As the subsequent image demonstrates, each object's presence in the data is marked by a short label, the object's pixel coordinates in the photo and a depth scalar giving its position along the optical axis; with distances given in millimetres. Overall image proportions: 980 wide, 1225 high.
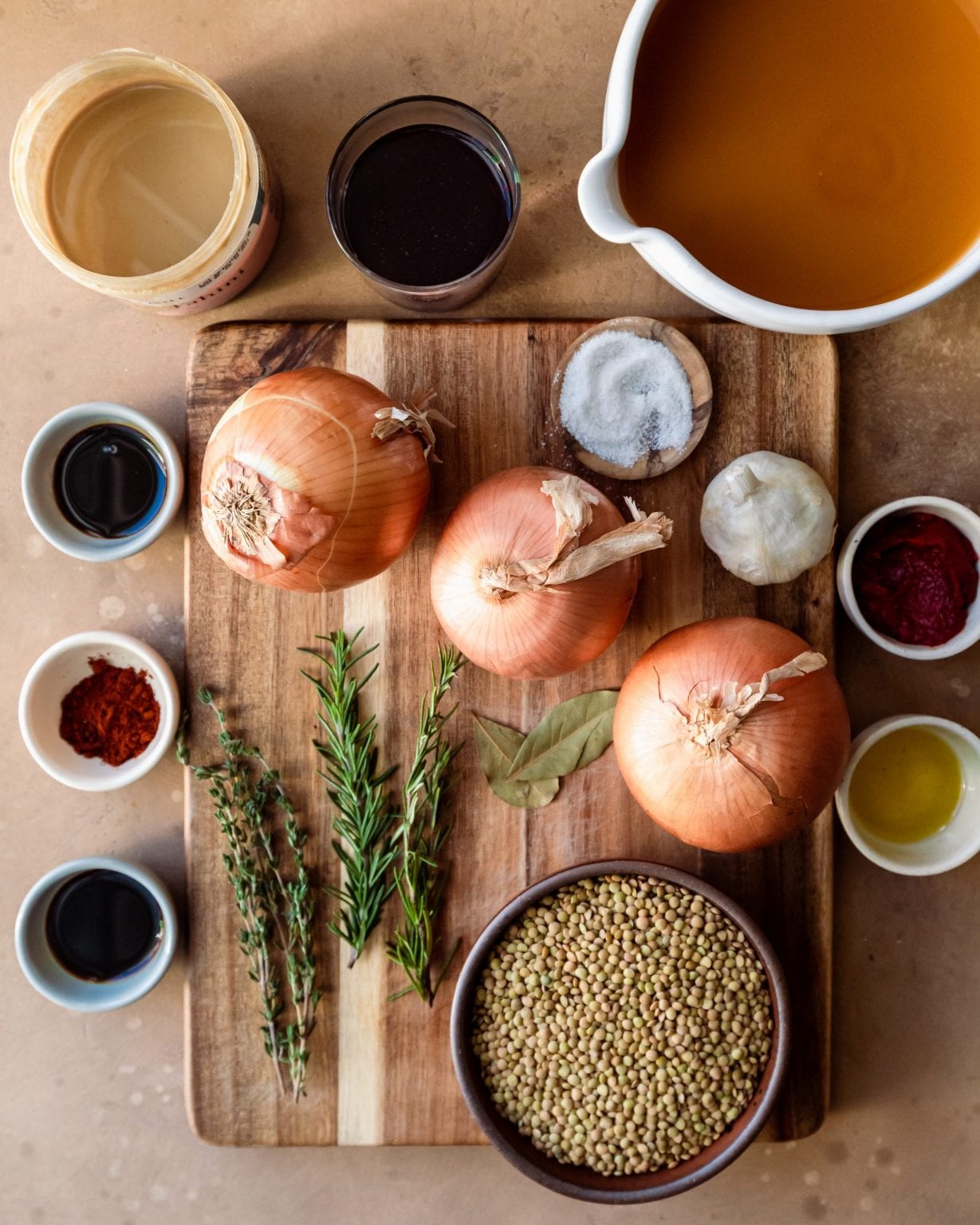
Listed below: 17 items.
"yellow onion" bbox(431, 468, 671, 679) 861
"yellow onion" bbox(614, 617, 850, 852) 865
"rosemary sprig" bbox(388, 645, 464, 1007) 1026
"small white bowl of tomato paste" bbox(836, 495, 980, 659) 1011
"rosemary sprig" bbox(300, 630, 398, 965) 1036
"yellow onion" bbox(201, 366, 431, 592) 872
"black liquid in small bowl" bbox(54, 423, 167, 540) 1067
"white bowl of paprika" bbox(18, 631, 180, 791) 1054
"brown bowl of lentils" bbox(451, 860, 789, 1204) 983
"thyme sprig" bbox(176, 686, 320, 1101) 1041
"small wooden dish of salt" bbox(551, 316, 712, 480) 1020
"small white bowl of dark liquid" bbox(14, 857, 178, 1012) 1057
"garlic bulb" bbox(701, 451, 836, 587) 971
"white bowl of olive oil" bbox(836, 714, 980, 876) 1052
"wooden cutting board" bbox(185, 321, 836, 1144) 1045
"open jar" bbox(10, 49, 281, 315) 1002
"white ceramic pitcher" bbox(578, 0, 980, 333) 773
